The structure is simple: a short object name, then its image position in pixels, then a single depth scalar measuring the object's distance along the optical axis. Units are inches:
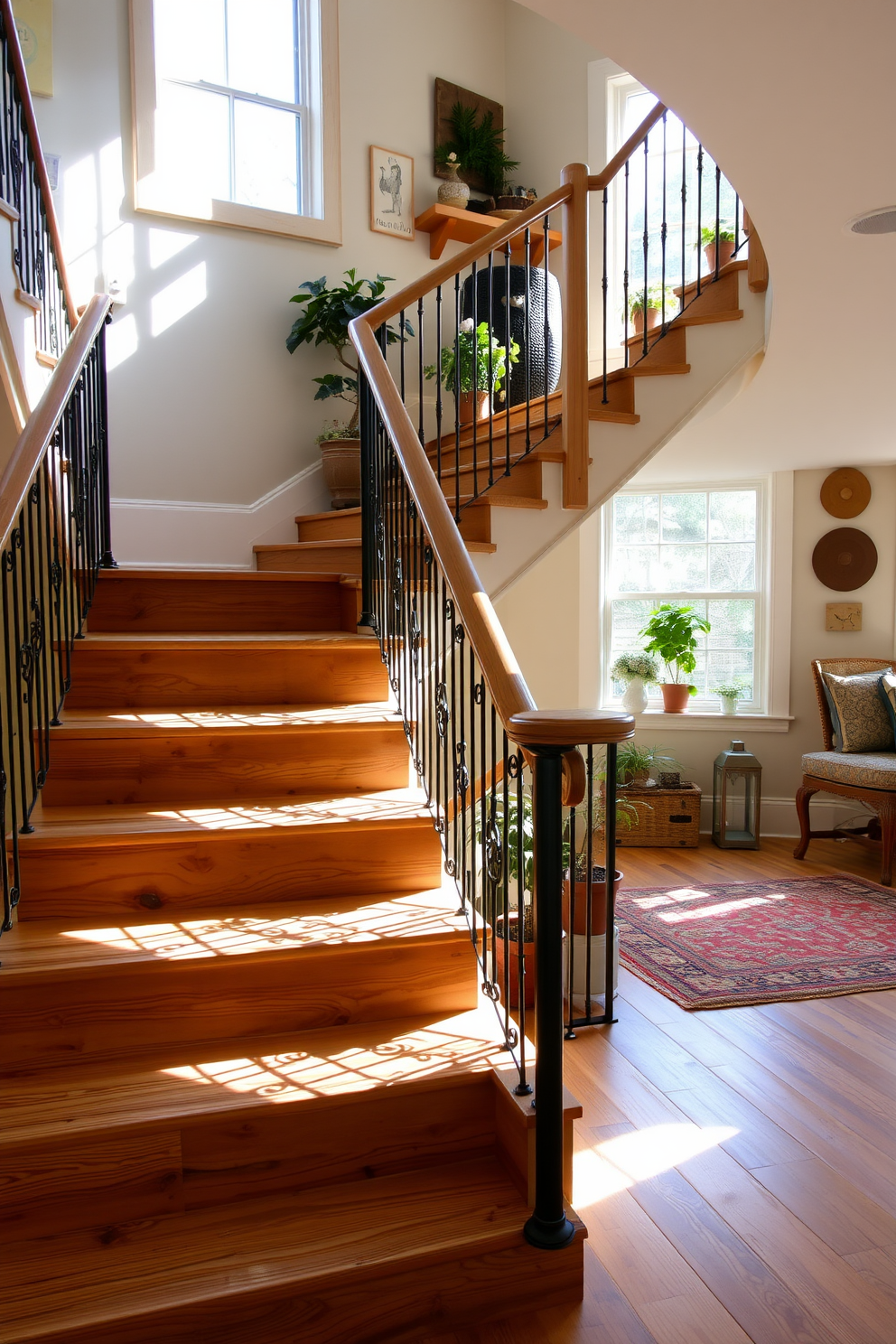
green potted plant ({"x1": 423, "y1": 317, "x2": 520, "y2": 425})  178.1
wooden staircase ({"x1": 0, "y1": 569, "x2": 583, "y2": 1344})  61.6
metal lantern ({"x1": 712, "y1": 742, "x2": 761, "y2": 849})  217.9
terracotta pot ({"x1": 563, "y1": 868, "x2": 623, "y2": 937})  131.6
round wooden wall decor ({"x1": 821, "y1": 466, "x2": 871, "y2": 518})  226.4
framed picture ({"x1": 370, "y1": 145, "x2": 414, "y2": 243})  202.2
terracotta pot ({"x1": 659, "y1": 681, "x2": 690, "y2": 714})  235.5
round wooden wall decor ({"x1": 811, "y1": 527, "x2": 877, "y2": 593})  227.3
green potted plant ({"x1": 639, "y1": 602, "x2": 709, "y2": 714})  225.9
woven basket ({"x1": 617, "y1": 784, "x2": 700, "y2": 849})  220.5
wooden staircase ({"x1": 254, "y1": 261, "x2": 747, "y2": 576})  138.5
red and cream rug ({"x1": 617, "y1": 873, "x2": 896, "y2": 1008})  134.3
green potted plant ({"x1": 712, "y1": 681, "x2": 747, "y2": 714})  233.3
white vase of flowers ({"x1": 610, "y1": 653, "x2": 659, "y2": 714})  229.3
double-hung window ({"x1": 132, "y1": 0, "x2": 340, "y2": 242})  179.5
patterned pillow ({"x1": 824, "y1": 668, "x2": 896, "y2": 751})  208.1
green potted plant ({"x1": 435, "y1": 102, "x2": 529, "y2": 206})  211.5
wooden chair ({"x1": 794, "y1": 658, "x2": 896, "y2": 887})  188.9
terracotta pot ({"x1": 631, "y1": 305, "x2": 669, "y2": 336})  172.6
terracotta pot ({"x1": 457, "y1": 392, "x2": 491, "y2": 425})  177.2
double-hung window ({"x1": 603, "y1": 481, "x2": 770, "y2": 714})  238.5
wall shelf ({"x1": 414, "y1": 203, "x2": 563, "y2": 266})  203.8
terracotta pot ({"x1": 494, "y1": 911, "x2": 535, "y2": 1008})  119.5
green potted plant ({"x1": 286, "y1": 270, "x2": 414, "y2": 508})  182.4
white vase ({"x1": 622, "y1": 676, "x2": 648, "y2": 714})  229.8
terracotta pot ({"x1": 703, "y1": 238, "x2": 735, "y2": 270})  174.4
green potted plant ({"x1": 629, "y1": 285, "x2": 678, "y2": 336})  173.9
